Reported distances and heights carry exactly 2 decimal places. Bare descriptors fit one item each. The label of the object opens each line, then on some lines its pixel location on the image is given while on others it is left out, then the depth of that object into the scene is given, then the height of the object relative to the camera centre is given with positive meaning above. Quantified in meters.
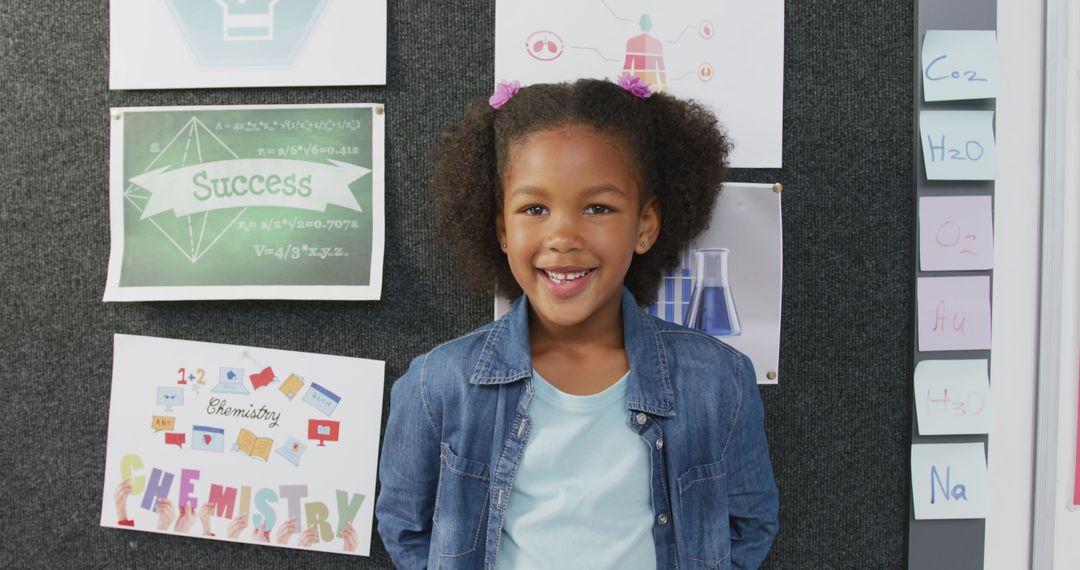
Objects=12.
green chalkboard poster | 0.78 +0.09
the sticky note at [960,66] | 0.77 +0.27
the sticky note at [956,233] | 0.78 +0.06
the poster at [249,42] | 0.77 +0.28
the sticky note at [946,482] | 0.80 -0.26
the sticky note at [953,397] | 0.79 -0.15
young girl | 0.59 -0.13
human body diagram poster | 0.77 +0.28
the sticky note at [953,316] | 0.79 -0.05
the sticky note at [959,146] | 0.77 +0.17
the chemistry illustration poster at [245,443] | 0.79 -0.23
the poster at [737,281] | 0.78 -0.01
